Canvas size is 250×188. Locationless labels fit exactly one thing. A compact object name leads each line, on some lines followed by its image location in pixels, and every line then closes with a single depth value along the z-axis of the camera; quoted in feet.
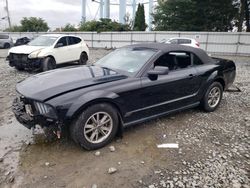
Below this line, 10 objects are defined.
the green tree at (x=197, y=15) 63.33
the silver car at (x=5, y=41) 59.20
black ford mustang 8.37
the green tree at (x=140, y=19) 90.16
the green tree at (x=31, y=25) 103.19
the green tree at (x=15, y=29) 104.97
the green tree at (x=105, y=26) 73.89
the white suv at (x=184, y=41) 41.17
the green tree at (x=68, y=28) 87.27
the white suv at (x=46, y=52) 23.25
